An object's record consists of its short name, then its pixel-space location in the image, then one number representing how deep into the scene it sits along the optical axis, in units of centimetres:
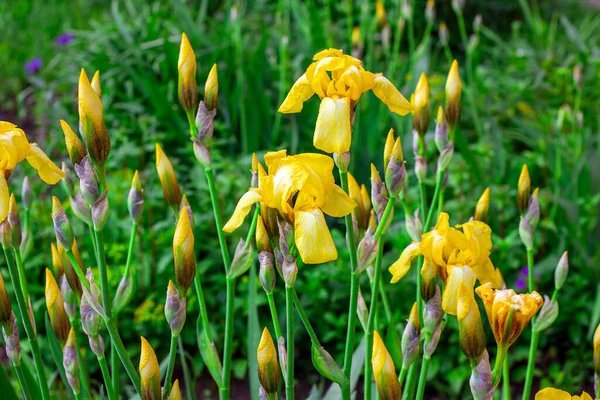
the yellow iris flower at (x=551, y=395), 121
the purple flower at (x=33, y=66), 432
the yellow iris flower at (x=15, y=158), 119
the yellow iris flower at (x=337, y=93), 121
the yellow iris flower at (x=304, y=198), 117
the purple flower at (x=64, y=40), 444
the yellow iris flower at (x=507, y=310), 119
